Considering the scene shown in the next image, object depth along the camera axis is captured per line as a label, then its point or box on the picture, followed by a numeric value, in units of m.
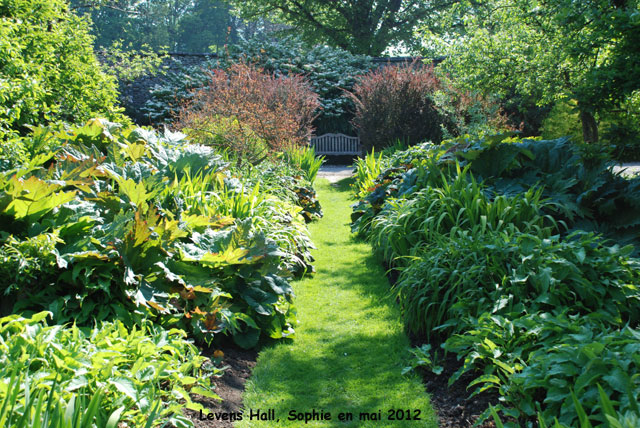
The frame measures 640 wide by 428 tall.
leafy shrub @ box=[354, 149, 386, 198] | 8.16
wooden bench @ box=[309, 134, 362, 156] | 18.28
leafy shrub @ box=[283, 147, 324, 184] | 9.23
